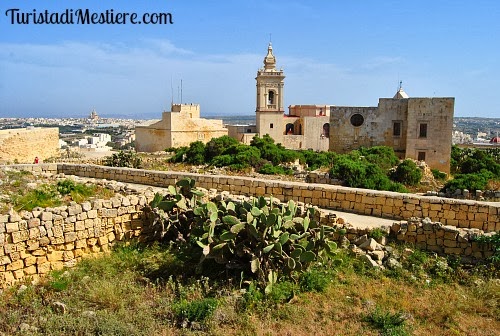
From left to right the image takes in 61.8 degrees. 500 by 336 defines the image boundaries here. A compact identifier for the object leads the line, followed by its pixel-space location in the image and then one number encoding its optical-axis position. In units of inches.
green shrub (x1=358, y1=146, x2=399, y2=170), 738.8
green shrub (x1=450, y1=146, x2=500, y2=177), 809.5
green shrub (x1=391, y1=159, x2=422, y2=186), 665.6
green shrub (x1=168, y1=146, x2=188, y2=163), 828.6
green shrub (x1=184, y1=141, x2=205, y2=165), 807.1
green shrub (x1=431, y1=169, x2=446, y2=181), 838.0
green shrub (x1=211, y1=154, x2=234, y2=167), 731.4
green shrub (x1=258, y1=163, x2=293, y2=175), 693.9
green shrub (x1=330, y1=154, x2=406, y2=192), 544.4
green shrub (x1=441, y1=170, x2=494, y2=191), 575.8
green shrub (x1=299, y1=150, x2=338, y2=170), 806.3
